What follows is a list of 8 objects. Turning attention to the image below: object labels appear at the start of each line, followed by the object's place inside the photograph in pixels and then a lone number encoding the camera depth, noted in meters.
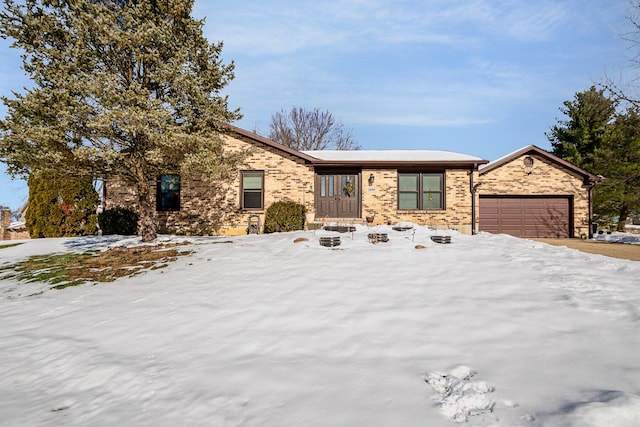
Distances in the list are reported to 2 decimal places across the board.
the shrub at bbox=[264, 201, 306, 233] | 14.06
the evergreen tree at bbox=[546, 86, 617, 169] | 23.23
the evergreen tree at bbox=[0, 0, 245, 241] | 9.42
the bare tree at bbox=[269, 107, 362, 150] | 34.47
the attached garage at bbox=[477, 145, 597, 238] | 16.91
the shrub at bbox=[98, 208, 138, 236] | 15.11
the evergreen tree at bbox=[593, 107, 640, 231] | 15.89
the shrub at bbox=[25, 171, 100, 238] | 14.77
